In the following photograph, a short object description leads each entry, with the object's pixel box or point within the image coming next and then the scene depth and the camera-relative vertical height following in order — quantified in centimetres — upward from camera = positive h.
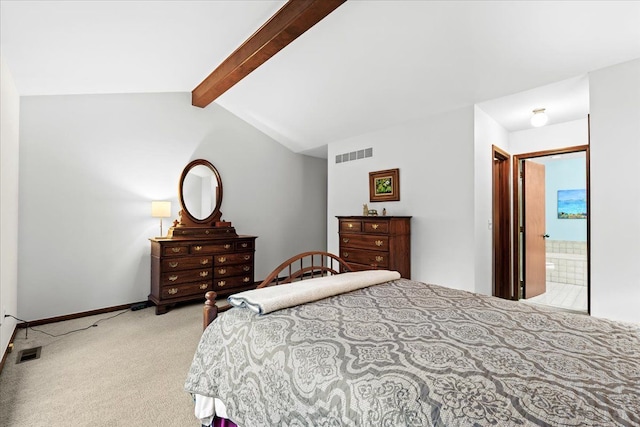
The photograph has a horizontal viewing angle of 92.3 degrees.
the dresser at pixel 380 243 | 383 -33
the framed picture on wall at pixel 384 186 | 427 +46
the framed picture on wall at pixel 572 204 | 607 +29
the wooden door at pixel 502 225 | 411 -10
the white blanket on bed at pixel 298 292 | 156 -42
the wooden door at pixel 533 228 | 439 -15
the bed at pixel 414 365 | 83 -49
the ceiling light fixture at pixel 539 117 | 357 +117
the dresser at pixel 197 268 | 381 -68
